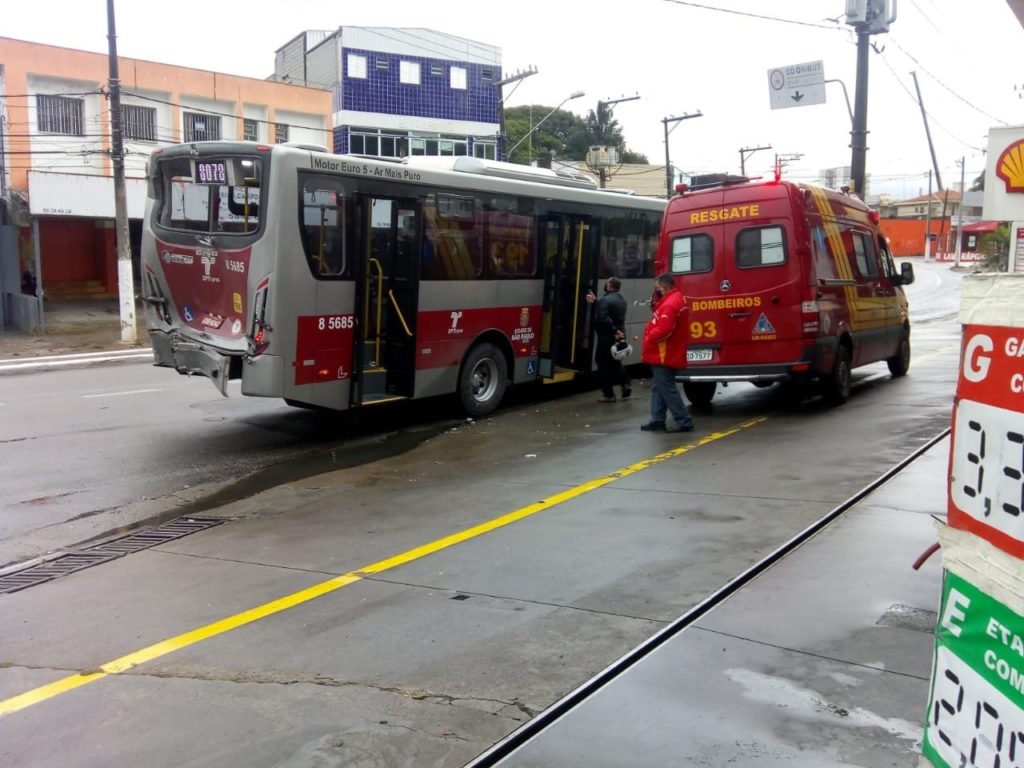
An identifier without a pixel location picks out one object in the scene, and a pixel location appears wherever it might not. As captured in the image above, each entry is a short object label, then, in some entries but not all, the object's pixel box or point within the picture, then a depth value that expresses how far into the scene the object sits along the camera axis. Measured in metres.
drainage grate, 6.14
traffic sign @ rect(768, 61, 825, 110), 18.12
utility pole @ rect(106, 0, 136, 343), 21.44
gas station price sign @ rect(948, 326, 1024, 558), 2.40
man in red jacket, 9.93
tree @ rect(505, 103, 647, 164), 77.50
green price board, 2.37
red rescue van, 10.54
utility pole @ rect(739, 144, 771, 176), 52.75
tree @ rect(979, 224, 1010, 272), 36.00
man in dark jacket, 11.96
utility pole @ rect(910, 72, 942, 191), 38.74
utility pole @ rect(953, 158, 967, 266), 58.32
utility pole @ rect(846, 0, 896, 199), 17.62
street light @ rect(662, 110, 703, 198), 44.12
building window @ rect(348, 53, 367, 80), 42.25
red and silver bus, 9.30
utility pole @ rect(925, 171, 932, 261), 70.06
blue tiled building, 42.47
